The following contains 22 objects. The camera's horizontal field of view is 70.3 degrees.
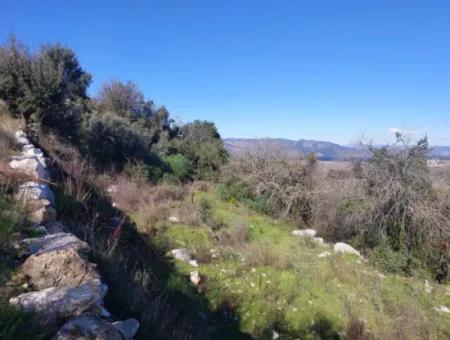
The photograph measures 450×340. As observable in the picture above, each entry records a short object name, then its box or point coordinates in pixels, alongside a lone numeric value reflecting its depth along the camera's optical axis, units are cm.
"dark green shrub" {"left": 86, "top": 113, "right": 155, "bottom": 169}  1130
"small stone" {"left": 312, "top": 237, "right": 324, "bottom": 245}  787
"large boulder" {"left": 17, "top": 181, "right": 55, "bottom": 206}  301
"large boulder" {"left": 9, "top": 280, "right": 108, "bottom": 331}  152
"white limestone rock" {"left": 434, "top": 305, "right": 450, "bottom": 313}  490
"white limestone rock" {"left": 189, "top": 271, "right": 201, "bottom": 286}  521
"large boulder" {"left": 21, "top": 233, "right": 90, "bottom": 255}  214
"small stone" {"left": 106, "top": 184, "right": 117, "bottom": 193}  930
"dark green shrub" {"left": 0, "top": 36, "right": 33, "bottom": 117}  831
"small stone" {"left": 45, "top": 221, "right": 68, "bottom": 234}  283
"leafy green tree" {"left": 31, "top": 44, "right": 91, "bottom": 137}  845
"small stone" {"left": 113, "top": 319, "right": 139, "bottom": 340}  187
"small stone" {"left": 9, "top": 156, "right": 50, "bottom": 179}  378
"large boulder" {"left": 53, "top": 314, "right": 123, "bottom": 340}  143
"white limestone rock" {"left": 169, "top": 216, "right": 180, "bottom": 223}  818
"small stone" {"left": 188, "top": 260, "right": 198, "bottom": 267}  578
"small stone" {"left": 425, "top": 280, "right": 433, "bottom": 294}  556
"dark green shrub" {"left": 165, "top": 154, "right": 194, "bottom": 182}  1402
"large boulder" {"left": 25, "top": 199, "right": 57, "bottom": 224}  278
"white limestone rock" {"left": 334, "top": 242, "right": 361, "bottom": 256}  707
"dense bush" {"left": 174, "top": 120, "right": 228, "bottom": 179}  1564
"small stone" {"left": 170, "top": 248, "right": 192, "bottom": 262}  595
